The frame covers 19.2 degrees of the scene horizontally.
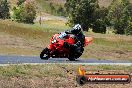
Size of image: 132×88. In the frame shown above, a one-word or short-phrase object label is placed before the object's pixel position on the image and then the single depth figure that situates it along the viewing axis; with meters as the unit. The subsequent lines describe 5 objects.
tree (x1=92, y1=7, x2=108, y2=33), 118.05
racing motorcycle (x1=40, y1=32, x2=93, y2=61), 23.47
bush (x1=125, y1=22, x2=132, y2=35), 113.88
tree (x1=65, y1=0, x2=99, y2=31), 118.69
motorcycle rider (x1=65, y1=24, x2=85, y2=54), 23.89
